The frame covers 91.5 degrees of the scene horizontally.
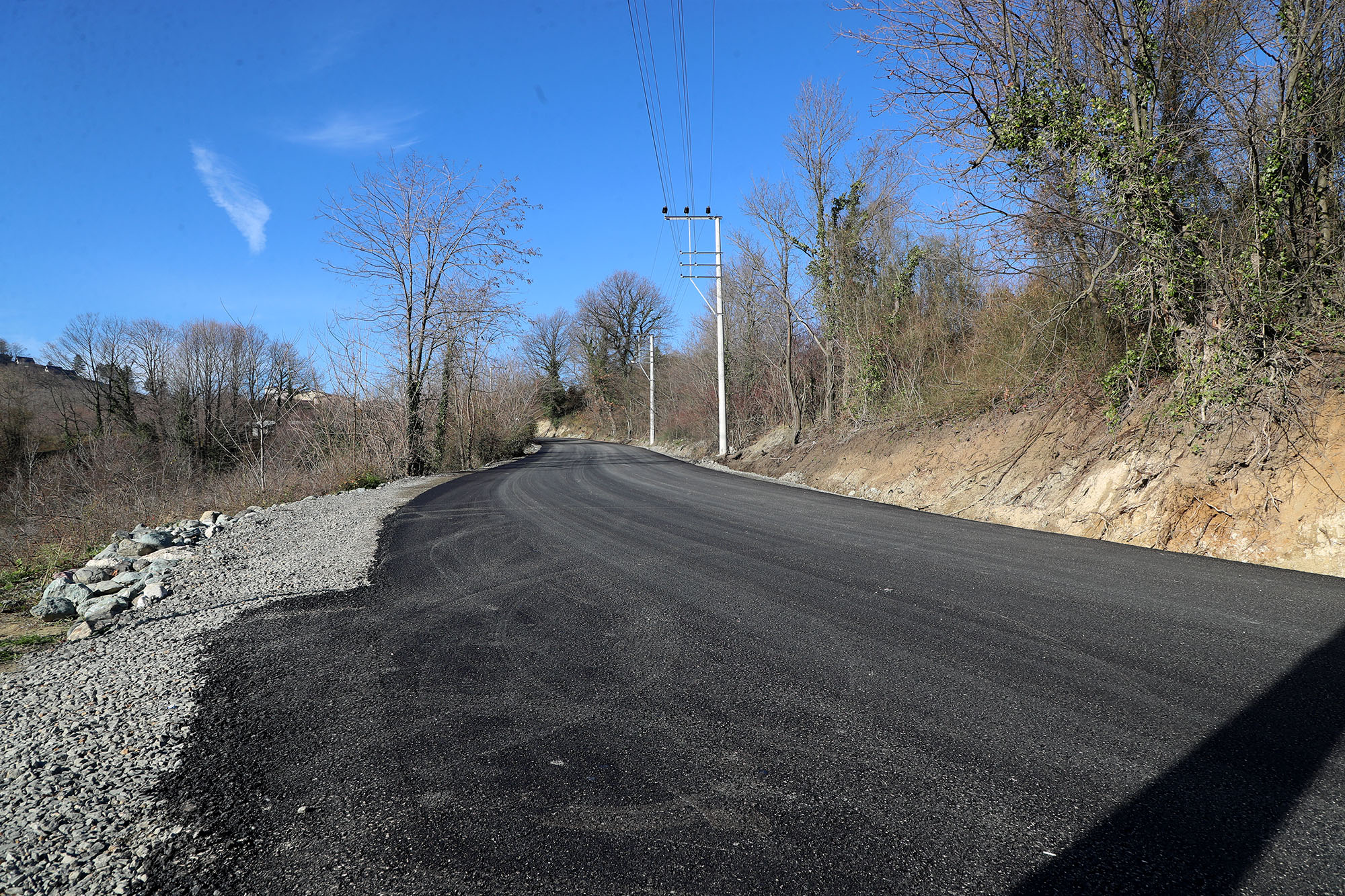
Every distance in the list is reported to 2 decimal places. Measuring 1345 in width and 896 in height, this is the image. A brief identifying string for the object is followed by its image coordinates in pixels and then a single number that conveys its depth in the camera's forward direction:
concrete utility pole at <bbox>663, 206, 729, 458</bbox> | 24.58
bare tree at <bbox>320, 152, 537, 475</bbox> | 19.94
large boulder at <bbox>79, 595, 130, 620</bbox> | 4.86
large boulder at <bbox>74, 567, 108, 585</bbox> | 6.04
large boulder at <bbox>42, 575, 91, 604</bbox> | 5.38
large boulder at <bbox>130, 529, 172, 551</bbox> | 7.65
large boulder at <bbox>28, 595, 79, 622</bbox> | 5.21
